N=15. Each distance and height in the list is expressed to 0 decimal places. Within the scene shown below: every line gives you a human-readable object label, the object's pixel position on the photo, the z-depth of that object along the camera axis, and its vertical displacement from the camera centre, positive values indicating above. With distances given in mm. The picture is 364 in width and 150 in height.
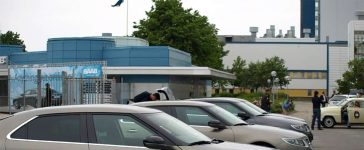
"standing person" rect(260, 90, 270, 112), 28516 -1408
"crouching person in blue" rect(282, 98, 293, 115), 45906 -2530
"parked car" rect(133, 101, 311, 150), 11789 -1019
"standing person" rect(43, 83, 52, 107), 20825 -907
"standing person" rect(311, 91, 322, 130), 27859 -1712
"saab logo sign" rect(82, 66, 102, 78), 26375 -69
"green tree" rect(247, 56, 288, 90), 95938 -331
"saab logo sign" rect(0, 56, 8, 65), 44188 +679
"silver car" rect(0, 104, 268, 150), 7523 -705
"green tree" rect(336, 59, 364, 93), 73188 -717
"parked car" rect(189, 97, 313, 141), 14984 -1054
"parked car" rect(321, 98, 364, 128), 28672 -1919
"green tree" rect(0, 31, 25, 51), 79688 +3937
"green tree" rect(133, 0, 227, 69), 53156 +3337
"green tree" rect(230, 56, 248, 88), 97562 -49
